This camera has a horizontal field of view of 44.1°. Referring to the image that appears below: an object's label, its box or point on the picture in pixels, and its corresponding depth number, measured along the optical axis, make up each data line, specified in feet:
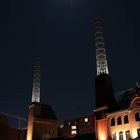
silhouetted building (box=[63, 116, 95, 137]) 226.82
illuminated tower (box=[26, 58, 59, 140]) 190.92
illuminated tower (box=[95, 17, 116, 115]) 137.67
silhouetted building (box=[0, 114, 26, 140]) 186.07
